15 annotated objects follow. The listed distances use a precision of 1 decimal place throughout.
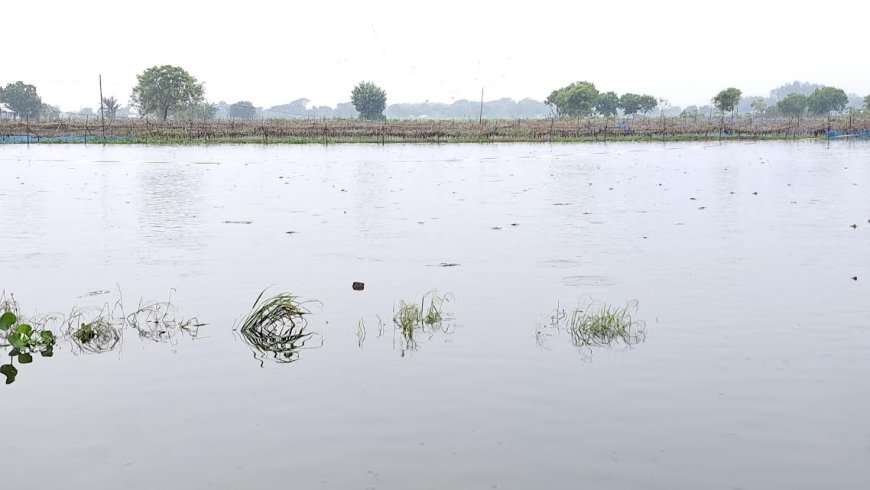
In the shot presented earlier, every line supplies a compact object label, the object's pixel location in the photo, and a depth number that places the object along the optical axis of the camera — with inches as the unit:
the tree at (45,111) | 6140.8
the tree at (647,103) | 6997.5
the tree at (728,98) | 5083.7
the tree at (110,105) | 5901.6
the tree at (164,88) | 4761.3
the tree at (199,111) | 5573.8
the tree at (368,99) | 5536.4
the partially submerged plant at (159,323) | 433.4
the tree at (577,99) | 6033.5
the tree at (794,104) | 6845.5
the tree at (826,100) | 6491.1
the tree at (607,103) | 6545.3
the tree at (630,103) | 6697.8
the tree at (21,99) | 5620.1
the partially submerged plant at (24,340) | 386.9
